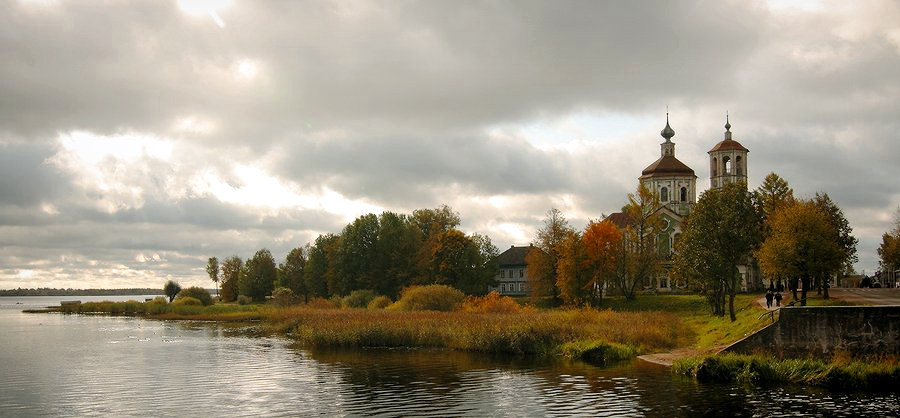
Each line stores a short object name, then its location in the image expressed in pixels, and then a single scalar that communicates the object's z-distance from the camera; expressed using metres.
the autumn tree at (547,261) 90.38
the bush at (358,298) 92.12
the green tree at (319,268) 116.43
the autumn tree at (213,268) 169.62
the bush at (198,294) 118.62
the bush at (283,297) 107.96
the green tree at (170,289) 141.12
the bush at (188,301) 112.50
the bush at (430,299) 76.31
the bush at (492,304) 71.94
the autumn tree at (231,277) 152.75
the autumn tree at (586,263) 81.75
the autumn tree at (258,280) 137.62
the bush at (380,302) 86.12
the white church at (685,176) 109.75
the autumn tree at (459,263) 96.44
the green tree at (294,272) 127.00
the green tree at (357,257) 105.25
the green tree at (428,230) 99.30
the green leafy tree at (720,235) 56.38
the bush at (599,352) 45.28
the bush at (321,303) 92.06
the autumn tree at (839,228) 63.44
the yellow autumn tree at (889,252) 81.25
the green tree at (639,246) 86.69
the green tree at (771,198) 70.75
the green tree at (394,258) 102.50
